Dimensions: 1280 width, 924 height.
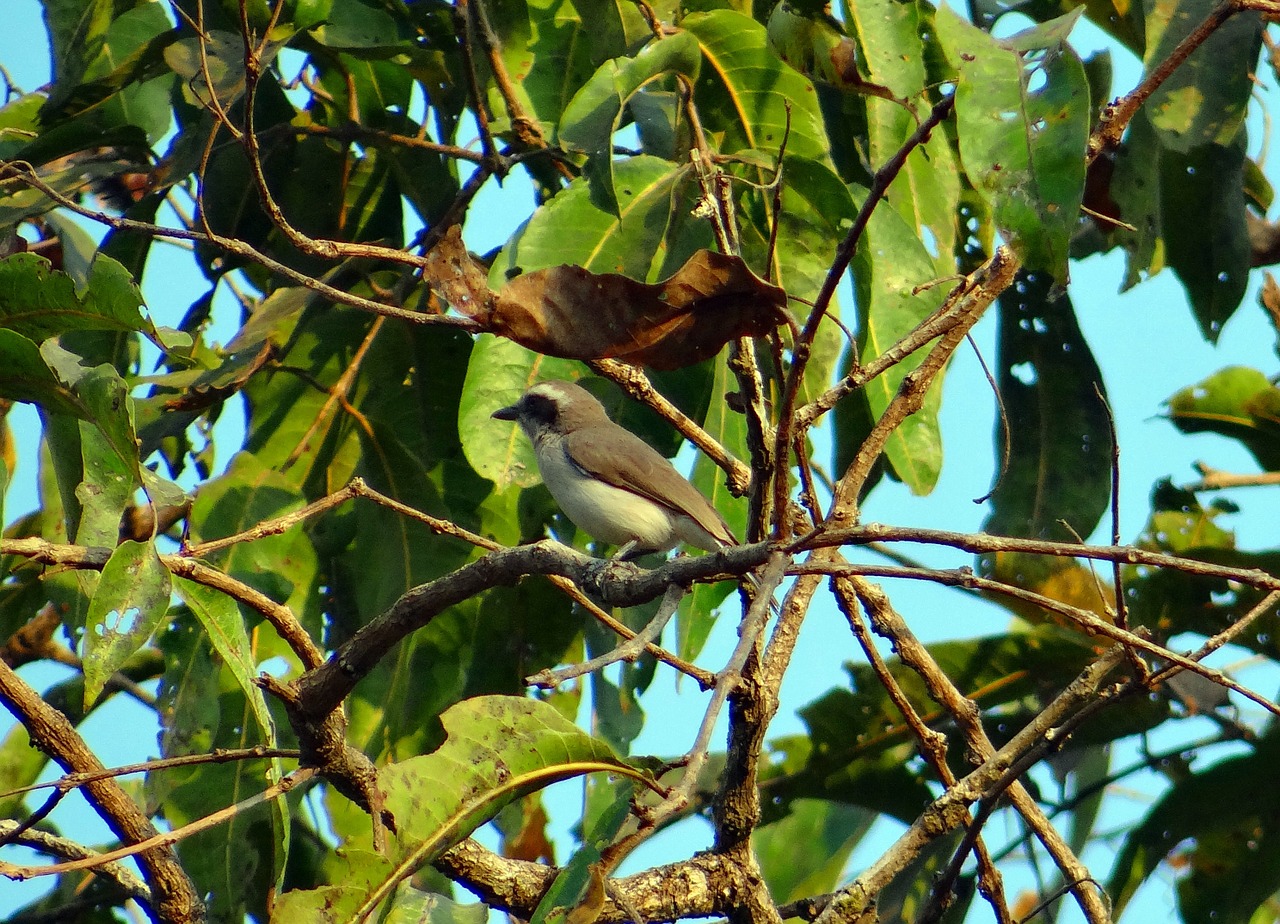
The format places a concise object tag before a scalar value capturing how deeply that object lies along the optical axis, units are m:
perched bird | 8.73
